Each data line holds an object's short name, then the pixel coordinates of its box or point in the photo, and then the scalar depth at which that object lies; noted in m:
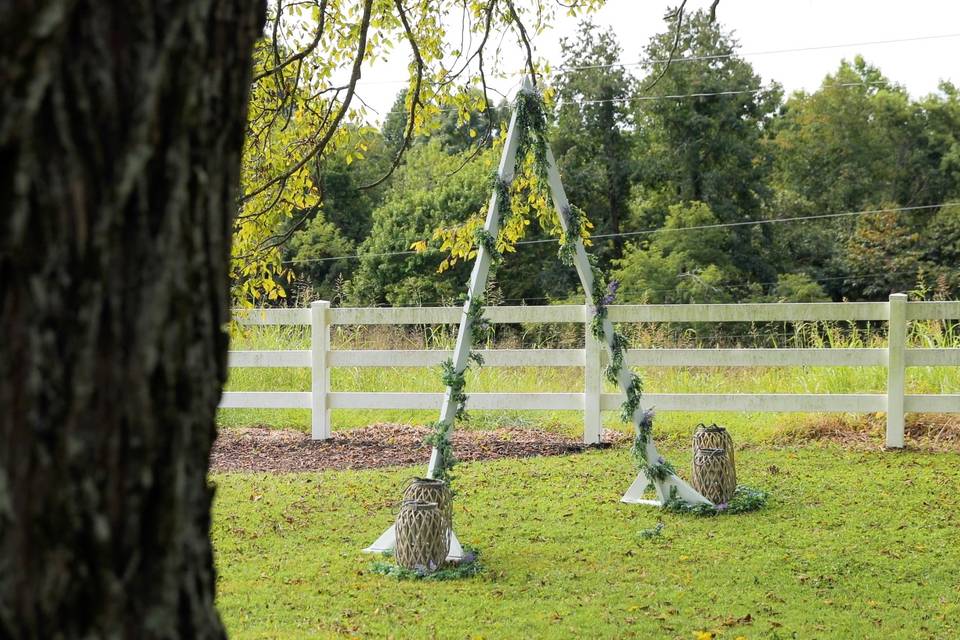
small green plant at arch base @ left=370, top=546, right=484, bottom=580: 4.64
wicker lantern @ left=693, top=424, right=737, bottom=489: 6.07
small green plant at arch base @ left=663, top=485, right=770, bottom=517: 5.84
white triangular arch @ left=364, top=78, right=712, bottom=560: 5.11
